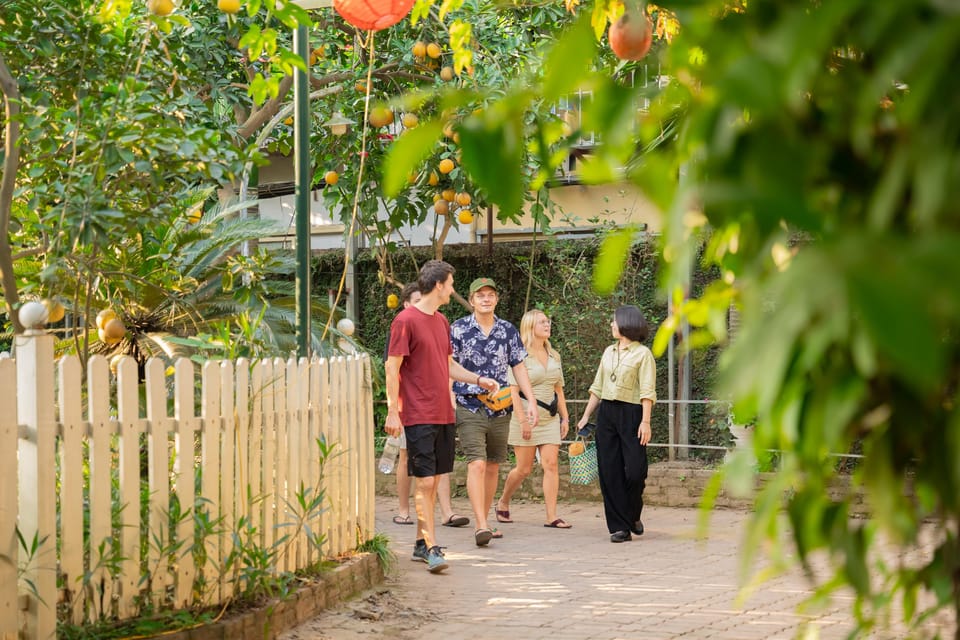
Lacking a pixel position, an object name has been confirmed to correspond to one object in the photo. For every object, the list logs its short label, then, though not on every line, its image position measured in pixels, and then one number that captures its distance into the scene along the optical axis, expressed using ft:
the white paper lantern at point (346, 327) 26.58
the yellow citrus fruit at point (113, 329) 21.45
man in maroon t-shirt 25.44
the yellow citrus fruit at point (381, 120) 29.79
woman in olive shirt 31.32
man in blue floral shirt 30.32
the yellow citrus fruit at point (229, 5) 20.63
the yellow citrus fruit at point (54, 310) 18.48
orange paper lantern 21.63
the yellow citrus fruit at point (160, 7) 17.60
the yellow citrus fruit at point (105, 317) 22.36
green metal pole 23.36
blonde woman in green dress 32.65
